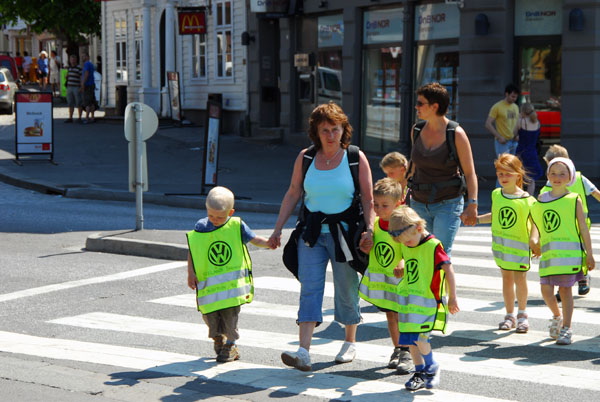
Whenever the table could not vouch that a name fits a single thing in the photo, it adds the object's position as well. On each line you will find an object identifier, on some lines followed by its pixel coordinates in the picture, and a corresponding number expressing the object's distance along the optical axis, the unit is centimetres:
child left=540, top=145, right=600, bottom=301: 841
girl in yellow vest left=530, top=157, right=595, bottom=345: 741
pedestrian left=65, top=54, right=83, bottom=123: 2942
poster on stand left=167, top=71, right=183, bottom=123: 3016
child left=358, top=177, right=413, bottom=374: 642
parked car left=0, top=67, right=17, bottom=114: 3506
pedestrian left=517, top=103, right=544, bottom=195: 1602
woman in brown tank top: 734
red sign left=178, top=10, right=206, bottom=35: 2991
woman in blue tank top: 663
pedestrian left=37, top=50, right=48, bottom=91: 4838
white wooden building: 2884
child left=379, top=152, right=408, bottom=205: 764
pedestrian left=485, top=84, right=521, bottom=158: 1627
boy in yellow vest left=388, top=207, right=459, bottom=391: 609
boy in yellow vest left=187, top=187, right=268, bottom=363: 681
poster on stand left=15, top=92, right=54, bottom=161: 2155
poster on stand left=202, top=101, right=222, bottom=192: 1641
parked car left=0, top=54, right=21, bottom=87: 4538
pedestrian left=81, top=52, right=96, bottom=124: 2911
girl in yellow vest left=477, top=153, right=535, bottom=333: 776
